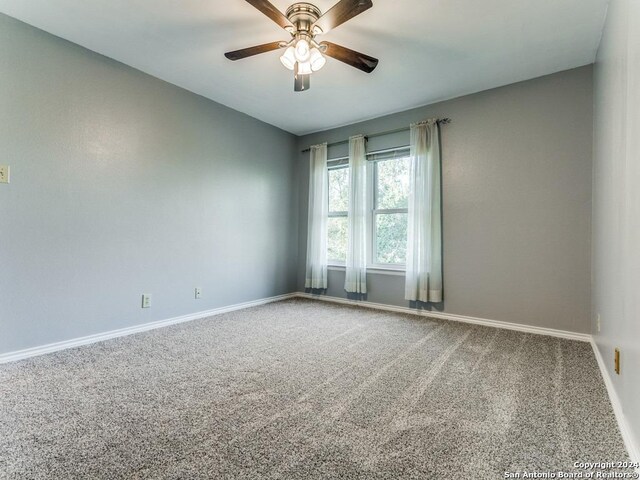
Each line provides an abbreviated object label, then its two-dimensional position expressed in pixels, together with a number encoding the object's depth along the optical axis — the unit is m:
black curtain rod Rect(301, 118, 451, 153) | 3.55
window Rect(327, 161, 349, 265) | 4.44
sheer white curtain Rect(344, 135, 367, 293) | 4.09
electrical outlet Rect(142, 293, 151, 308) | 3.05
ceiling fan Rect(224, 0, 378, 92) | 1.86
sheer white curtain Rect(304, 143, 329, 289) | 4.46
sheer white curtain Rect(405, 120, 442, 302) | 3.53
